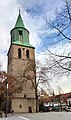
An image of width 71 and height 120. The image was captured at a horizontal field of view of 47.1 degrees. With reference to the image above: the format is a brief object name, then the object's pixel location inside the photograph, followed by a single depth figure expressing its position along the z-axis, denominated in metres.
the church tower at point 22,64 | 20.42
